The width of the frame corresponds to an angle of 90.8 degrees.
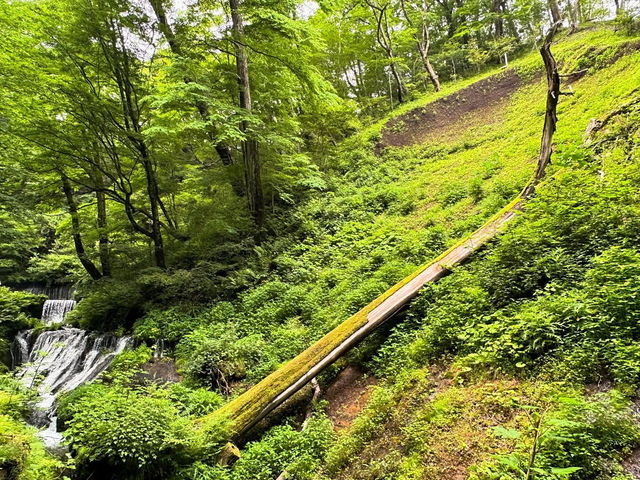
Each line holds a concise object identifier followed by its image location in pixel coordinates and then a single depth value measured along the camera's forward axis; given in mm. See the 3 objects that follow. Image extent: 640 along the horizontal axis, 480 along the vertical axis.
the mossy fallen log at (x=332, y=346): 5473
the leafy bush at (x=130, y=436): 4234
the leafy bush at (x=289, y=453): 4402
